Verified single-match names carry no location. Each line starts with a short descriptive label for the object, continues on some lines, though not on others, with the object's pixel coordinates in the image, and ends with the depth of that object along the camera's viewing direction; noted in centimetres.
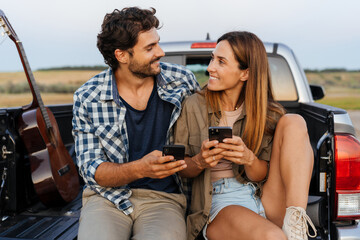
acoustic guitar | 282
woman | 199
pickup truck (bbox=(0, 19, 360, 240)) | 197
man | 207
